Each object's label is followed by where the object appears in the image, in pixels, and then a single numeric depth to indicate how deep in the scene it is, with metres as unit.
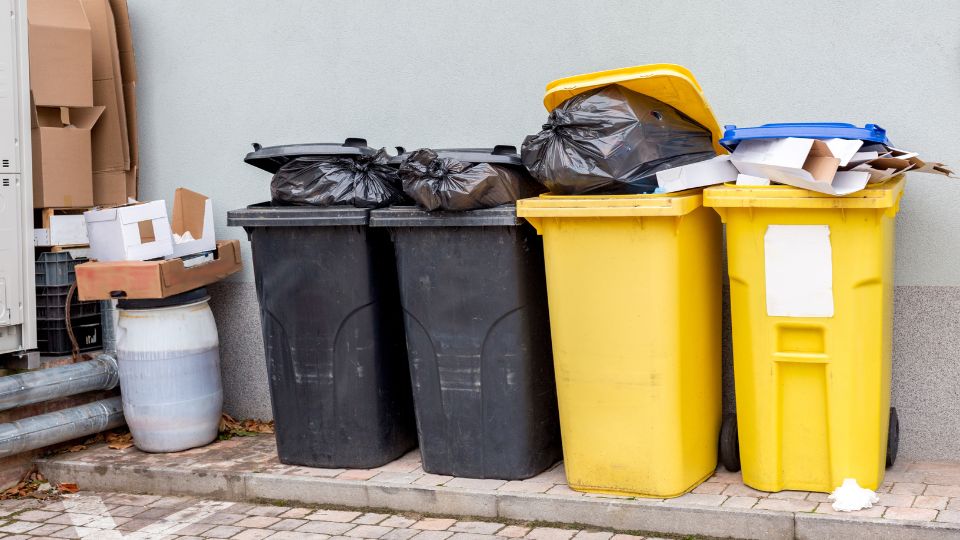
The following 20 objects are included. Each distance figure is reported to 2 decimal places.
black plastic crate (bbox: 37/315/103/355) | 6.15
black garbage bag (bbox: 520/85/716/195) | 4.58
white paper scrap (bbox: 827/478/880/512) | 4.33
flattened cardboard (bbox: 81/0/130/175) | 6.40
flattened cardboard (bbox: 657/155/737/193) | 4.56
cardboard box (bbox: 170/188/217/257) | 6.15
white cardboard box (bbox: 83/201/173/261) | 5.76
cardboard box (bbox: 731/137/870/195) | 4.19
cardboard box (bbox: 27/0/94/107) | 6.02
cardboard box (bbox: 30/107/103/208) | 6.07
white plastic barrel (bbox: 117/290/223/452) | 5.80
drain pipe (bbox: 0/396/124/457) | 5.57
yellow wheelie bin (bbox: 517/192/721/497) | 4.48
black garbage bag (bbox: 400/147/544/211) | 4.77
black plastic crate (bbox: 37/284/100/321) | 6.14
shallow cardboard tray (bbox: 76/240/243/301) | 5.67
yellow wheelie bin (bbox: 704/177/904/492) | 4.30
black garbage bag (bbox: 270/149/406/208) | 5.19
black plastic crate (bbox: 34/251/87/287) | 6.12
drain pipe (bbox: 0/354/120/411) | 5.61
